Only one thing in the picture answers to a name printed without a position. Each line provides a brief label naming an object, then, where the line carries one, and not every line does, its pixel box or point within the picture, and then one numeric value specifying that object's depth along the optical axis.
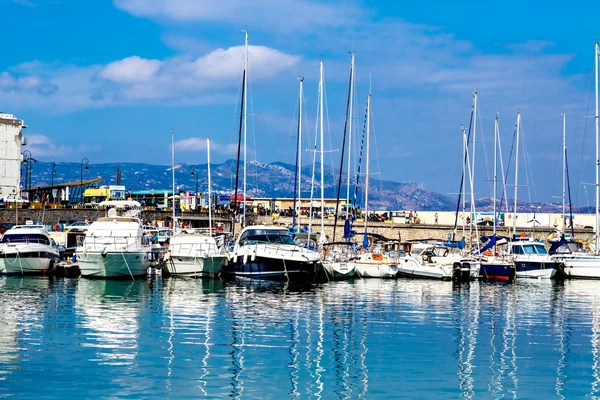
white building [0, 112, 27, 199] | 97.62
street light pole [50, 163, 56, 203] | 108.00
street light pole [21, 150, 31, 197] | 97.96
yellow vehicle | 102.44
